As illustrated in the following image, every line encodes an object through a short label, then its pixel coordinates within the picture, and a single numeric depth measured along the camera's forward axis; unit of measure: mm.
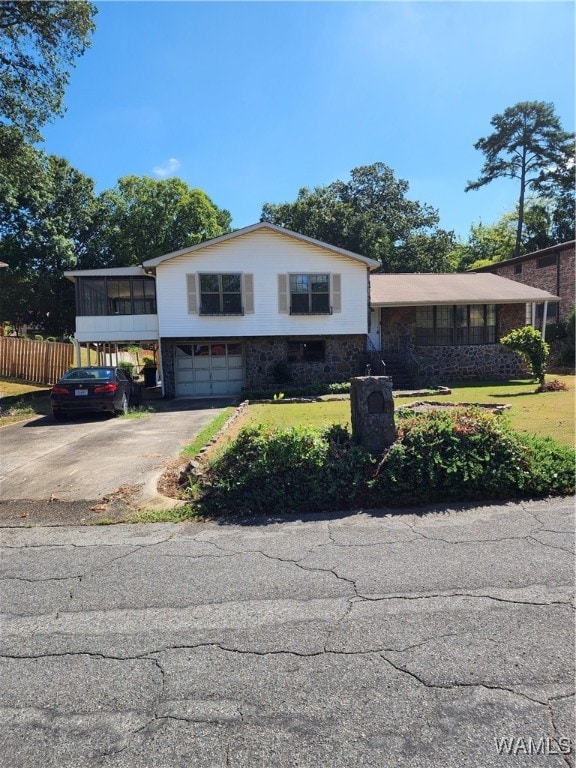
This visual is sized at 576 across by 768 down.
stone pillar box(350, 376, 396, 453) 6065
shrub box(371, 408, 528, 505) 5609
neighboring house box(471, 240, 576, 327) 26938
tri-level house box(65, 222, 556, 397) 20031
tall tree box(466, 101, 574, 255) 39750
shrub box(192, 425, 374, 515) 5570
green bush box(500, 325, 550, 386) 16625
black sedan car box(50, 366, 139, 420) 13281
